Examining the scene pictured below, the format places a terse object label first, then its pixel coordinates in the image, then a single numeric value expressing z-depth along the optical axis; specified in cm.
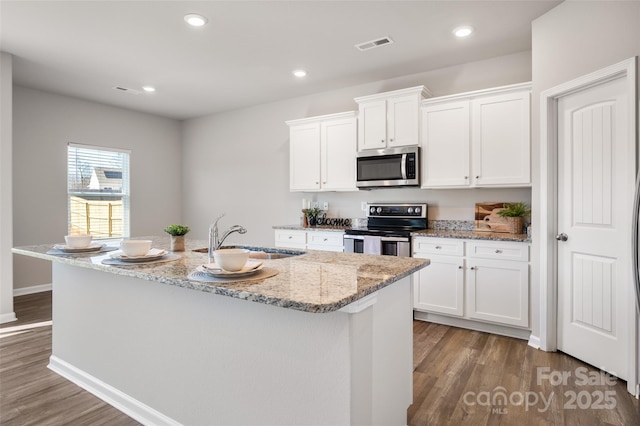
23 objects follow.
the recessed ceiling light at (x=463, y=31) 308
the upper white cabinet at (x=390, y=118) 380
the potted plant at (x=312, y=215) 481
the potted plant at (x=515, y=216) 344
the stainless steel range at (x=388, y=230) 367
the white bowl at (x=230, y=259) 145
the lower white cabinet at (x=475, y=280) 312
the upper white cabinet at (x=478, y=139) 327
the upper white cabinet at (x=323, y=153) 432
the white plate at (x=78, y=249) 222
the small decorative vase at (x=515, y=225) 344
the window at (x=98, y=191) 517
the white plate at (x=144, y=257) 188
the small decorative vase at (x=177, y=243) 232
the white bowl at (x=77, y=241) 227
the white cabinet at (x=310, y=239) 413
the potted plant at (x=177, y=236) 231
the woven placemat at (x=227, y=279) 141
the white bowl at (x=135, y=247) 191
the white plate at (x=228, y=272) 144
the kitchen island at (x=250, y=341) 133
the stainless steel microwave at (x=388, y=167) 381
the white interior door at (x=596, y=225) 235
